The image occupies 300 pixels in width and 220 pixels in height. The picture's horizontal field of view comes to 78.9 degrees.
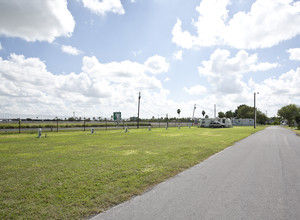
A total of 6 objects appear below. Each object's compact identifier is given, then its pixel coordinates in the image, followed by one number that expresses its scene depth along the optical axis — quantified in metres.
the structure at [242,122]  75.04
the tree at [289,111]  68.18
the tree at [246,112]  99.51
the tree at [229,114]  128.68
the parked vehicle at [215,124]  43.38
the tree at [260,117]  96.86
